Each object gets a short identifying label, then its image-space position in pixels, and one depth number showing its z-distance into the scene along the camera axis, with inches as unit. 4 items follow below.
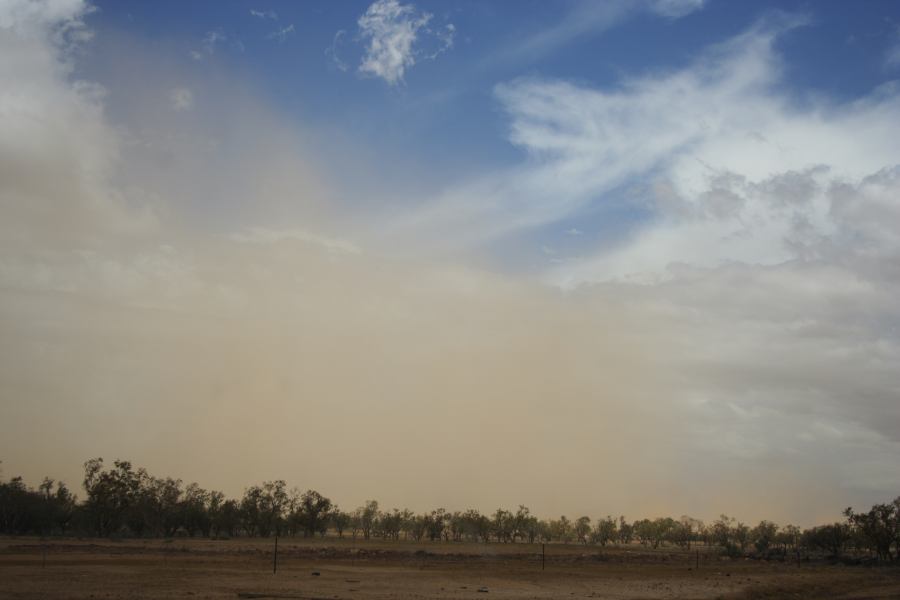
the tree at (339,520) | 6349.4
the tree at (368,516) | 6936.0
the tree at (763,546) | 5063.0
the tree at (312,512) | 5861.2
